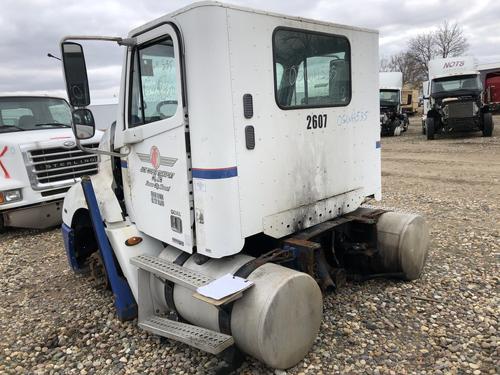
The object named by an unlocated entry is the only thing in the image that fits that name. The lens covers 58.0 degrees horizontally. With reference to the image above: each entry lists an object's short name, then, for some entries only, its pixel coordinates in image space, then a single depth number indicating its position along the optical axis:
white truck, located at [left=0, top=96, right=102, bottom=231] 7.10
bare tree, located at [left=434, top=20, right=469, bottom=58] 58.16
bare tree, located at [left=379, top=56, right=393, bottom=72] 64.03
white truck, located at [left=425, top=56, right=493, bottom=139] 16.56
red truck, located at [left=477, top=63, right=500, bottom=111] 27.73
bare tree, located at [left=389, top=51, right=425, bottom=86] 60.96
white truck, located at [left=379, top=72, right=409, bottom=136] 20.67
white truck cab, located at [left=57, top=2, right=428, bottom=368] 2.98
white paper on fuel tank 2.79
